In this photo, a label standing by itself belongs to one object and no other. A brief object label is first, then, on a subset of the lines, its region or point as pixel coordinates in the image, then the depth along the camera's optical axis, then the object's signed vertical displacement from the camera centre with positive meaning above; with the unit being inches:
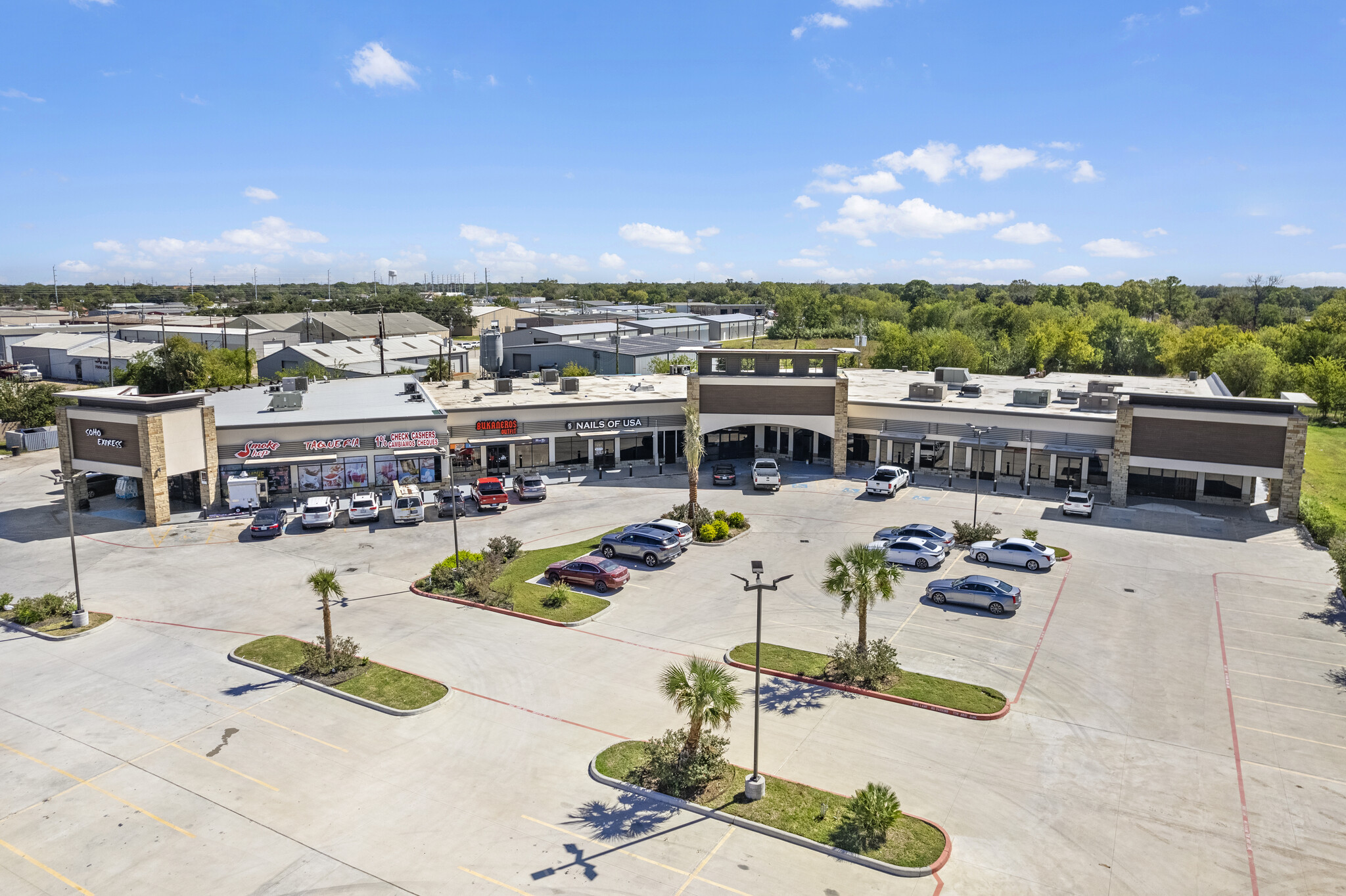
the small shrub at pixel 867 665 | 1123.3 -458.3
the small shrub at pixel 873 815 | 789.9 -461.1
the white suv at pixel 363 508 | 1934.1 -421.8
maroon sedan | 1488.7 -442.2
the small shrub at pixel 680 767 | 883.4 -470.5
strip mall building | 1959.9 -268.2
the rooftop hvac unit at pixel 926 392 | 2437.3 -178.1
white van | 1929.1 -419.8
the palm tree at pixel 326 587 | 1173.7 -370.1
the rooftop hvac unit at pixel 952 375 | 2728.8 -144.3
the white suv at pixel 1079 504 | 1948.8 -402.8
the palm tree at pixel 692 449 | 1877.5 -272.6
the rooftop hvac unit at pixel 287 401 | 2236.7 -202.6
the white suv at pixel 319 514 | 1876.2 -424.7
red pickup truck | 2033.7 -412.6
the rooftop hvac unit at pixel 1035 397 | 2349.9 -186.2
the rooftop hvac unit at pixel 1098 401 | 2253.9 -187.2
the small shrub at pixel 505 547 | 1644.9 -440.9
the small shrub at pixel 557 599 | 1422.2 -463.3
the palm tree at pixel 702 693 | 865.5 -380.7
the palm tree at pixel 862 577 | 1131.9 -337.2
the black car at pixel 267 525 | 1819.6 -435.3
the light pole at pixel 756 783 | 867.4 -473.7
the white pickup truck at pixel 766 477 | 2201.0 -390.3
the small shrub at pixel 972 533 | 1743.4 -423.7
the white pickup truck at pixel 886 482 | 2151.8 -392.9
